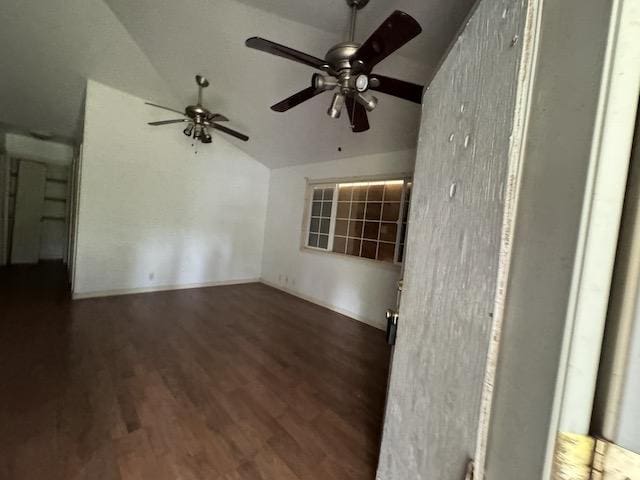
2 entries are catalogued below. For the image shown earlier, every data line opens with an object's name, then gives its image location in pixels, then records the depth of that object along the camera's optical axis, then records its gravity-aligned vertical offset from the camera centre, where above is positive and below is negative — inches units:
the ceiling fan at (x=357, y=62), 46.6 +39.9
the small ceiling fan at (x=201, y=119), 102.7 +44.5
